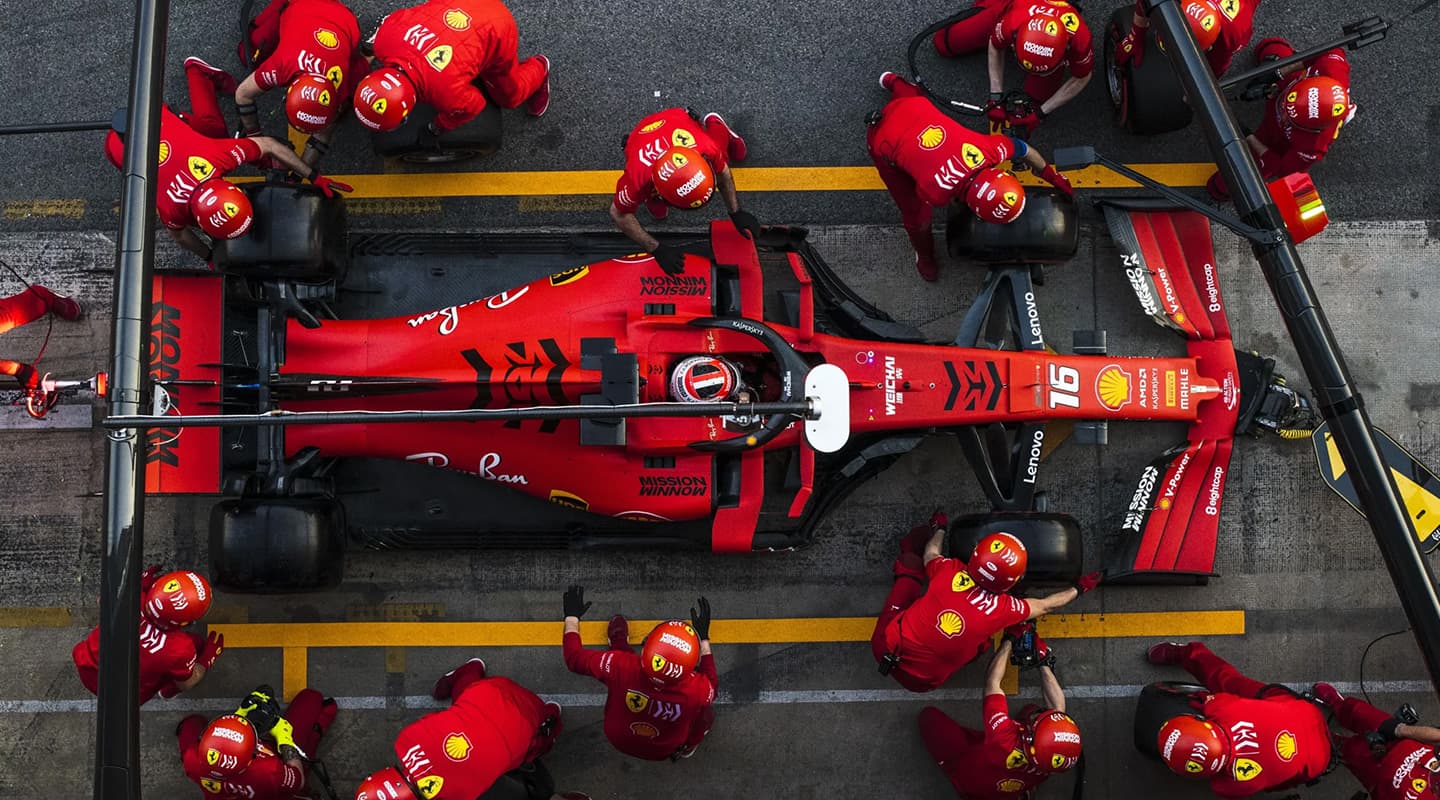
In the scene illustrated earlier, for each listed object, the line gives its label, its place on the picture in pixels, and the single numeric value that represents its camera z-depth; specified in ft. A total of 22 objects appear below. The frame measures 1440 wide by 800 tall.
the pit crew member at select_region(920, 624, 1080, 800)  19.98
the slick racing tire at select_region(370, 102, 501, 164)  21.98
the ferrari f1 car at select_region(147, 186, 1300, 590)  20.07
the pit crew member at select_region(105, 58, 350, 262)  19.21
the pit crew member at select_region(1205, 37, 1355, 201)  20.90
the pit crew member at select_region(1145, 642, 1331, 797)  19.39
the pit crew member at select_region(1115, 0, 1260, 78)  20.65
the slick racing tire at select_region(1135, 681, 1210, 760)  21.52
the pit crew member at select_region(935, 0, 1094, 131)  20.86
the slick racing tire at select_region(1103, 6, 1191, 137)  22.18
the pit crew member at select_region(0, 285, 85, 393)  21.68
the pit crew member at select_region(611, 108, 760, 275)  19.22
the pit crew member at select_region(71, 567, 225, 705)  19.72
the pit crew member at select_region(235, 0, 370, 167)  20.04
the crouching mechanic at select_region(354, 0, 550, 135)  19.57
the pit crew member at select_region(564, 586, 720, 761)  19.34
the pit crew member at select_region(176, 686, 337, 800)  19.12
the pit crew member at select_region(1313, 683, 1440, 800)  19.90
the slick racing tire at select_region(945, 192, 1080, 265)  20.72
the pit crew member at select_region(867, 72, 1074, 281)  20.08
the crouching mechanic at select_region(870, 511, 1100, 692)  20.15
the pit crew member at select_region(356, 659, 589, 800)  19.08
